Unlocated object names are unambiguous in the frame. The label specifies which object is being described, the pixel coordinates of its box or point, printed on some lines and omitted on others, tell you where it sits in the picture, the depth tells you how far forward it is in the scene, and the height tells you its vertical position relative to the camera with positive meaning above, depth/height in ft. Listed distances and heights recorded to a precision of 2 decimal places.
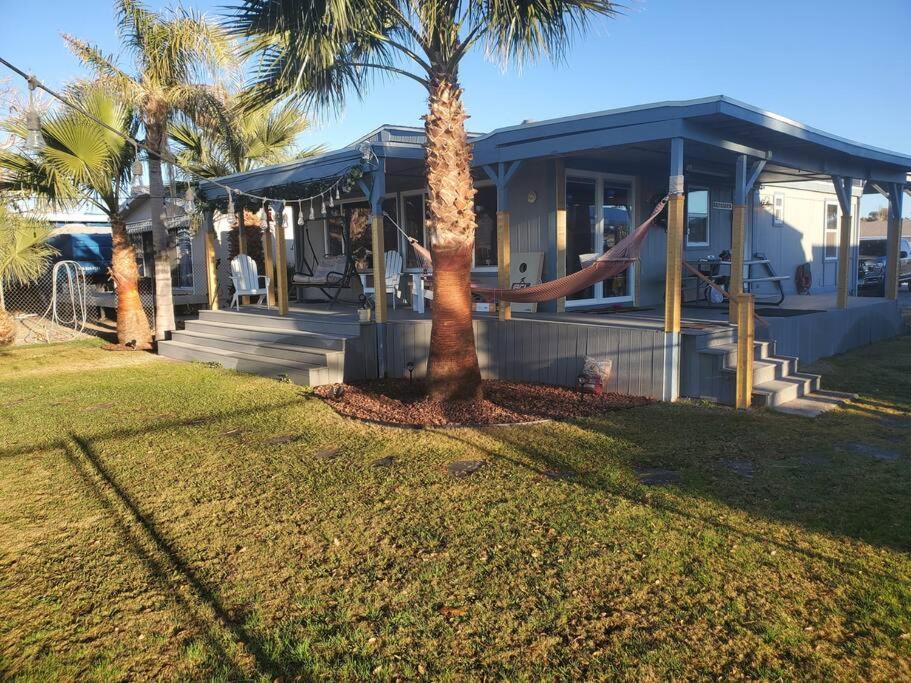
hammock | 23.39 -0.01
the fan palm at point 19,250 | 37.76 +1.76
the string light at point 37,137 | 22.06 +5.00
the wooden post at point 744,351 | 20.30 -2.41
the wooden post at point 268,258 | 34.70 +1.05
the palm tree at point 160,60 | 33.73 +10.94
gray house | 22.65 +1.48
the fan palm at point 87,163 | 31.42 +5.57
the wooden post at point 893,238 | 35.45 +1.56
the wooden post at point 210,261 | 37.68 +0.98
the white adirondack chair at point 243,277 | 38.73 +0.08
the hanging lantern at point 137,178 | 34.58 +5.23
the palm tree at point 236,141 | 39.17 +9.11
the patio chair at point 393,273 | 35.06 +0.16
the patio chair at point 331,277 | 39.55 +0.03
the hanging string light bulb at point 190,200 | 33.81 +3.94
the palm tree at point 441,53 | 19.84 +6.81
